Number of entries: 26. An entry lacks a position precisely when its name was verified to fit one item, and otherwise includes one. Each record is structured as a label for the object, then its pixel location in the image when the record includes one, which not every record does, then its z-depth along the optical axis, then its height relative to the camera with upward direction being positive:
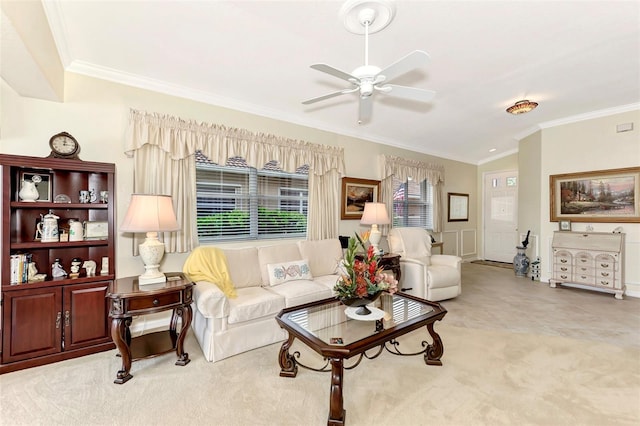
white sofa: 2.49 -0.84
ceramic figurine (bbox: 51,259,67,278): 2.51 -0.53
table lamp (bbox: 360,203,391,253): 4.24 -0.06
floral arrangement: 2.14 -0.52
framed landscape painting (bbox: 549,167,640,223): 4.35 +0.30
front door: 6.83 -0.04
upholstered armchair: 3.99 -0.82
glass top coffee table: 1.75 -0.86
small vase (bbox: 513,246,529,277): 5.56 -0.99
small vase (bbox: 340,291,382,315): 2.15 -0.68
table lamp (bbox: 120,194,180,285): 2.38 -0.09
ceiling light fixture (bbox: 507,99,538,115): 3.75 +1.47
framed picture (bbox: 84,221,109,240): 2.67 -0.17
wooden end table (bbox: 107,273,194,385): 2.19 -0.80
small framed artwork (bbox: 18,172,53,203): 2.53 +0.28
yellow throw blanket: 2.86 -0.59
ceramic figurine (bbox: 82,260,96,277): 2.63 -0.52
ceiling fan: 1.92 +1.03
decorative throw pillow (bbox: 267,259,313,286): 3.25 -0.71
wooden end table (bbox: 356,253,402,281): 4.01 -0.72
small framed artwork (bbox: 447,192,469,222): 6.69 +0.16
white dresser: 4.27 -0.75
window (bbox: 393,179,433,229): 5.75 +0.21
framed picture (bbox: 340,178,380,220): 4.64 +0.32
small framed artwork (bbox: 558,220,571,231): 4.92 -0.20
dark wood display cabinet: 2.24 -0.45
